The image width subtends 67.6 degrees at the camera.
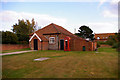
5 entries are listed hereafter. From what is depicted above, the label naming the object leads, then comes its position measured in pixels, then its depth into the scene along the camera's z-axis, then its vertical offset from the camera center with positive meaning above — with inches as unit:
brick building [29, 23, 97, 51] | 757.3 -14.9
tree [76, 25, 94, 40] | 1712.6 +149.7
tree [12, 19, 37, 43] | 1585.9 +237.3
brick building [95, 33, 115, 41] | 1910.4 +109.5
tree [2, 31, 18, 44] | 816.0 +22.7
